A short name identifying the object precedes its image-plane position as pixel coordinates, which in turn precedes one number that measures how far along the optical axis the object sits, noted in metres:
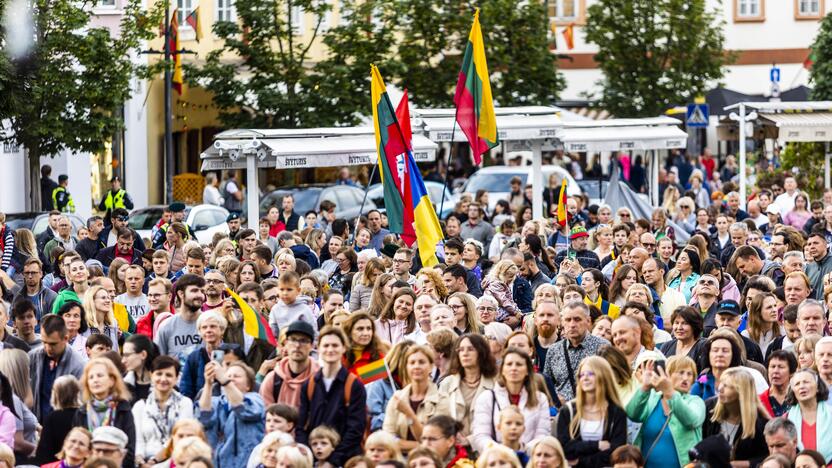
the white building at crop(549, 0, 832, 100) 59.06
